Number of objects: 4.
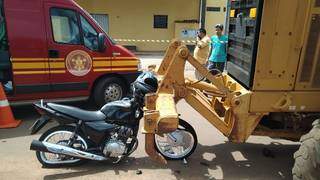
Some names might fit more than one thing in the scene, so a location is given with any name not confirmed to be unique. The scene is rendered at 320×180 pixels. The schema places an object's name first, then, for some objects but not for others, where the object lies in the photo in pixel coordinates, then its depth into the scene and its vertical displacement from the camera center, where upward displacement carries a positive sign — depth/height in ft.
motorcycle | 10.11 -4.19
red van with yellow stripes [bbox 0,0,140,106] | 14.65 -1.49
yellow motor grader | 9.05 -1.94
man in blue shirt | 20.25 -1.37
